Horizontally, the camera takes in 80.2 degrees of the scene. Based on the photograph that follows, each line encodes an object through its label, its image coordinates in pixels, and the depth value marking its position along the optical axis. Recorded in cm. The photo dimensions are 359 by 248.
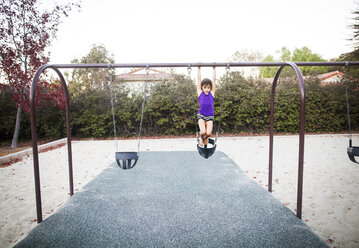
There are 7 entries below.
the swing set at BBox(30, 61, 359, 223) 267
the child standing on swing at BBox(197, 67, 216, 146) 383
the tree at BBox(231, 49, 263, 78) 2208
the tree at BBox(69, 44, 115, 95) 1133
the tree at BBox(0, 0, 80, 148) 665
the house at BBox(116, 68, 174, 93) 1035
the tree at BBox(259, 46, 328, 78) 3916
